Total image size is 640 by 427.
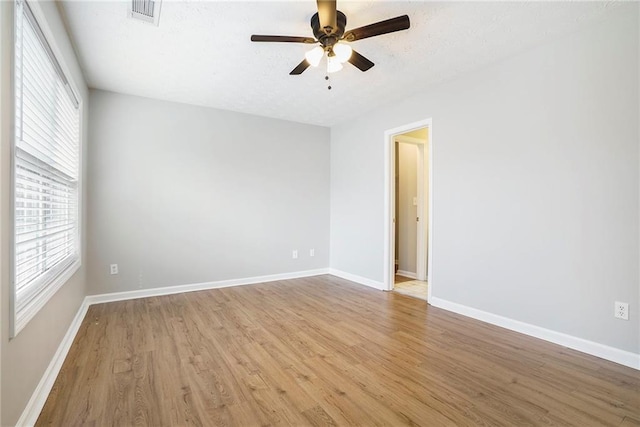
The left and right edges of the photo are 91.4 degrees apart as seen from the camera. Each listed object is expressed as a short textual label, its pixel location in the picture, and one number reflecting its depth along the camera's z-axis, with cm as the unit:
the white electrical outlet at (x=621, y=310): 219
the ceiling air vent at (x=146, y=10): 210
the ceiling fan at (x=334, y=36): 192
